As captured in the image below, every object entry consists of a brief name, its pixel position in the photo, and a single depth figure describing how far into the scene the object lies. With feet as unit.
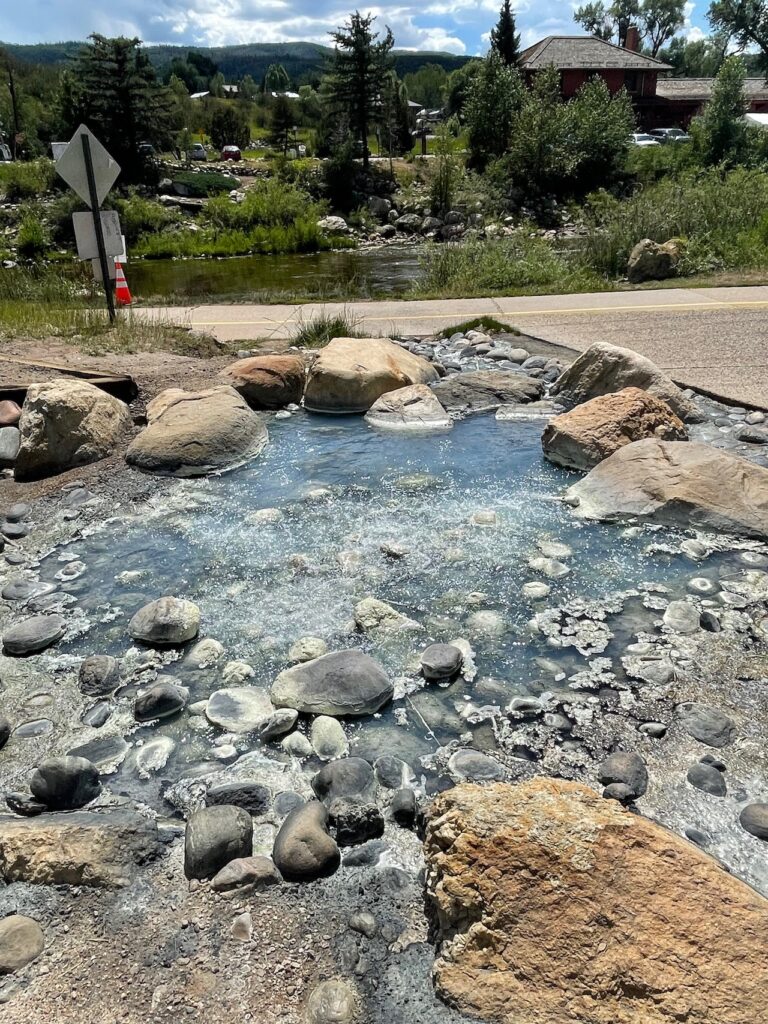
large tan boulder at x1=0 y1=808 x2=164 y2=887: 7.89
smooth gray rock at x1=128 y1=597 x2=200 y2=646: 12.39
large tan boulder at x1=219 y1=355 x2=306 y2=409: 24.88
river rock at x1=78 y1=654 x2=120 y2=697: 11.34
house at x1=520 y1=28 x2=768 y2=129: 175.01
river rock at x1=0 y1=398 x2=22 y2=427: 21.75
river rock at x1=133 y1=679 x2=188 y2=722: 10.75
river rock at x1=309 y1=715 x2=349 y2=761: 10.08
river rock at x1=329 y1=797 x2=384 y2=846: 8.50
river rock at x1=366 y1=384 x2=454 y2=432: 23.22
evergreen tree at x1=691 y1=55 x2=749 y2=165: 108.37
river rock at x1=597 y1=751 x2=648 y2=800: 9.12
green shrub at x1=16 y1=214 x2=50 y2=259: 101.09
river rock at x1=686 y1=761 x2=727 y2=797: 9.07
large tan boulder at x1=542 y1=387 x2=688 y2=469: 18.99
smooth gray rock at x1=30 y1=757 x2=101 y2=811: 9.07
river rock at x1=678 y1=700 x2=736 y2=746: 9.96
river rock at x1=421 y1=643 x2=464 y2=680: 11.49
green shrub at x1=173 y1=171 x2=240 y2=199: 131.34
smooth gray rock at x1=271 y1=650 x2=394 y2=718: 10.78
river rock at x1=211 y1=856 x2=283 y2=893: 7.80
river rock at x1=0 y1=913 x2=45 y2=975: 6.91
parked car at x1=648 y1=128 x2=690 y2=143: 139.73
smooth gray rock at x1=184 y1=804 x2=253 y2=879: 8.01
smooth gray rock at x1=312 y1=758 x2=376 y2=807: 9.16
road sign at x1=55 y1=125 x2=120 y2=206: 30.22
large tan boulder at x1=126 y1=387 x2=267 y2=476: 19.85
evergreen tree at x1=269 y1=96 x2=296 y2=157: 165.27
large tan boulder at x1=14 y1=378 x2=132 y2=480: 20.06
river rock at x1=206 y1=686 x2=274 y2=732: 10.55
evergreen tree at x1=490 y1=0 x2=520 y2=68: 173.68
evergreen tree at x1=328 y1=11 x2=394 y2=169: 136.05
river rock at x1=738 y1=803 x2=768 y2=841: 8.41
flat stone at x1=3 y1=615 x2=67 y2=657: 12.37
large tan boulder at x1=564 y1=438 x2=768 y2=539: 15.57
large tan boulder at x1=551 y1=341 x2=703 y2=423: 21.76
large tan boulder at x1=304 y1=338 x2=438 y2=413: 24.50
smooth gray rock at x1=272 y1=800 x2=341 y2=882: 7.98
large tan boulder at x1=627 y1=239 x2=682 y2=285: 43.70
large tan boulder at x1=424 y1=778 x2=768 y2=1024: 5.97
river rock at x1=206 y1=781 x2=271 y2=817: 9.04
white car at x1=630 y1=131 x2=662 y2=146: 142.10
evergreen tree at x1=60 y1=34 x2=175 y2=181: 134.00
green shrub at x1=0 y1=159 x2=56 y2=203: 129.39
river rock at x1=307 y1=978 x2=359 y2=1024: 6.50
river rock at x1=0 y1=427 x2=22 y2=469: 20.49
